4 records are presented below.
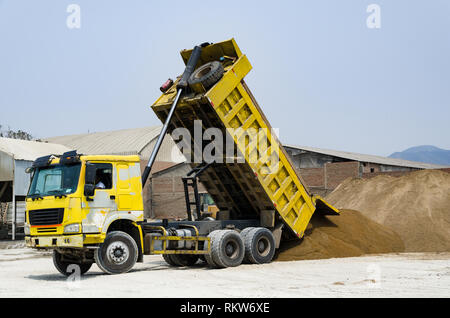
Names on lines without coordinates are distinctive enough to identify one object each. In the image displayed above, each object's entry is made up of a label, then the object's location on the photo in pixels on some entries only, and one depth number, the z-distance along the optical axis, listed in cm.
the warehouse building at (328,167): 3416
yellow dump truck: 1245
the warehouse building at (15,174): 2900
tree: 6739
